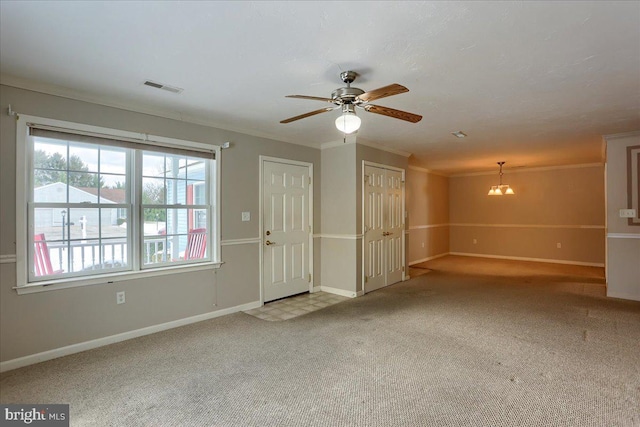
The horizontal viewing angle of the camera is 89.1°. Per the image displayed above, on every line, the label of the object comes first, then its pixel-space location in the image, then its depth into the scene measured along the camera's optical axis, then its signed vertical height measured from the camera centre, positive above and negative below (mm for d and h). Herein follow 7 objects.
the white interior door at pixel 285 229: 4590 -215
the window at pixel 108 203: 2836 +137
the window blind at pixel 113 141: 2818 +744
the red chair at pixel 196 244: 3844 -340
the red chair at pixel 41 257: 2836 -355
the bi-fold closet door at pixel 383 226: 5172 -206
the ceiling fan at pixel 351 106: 2535 +872
